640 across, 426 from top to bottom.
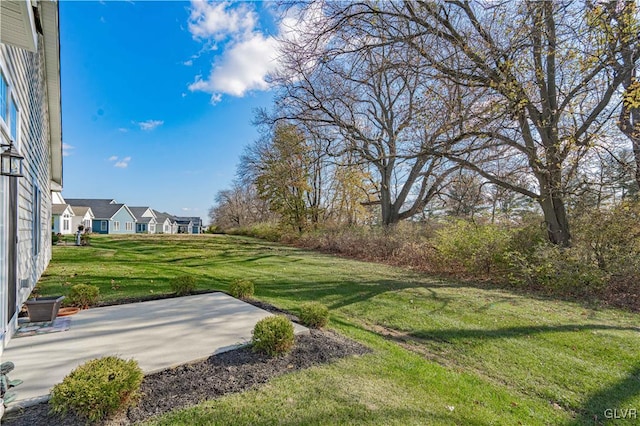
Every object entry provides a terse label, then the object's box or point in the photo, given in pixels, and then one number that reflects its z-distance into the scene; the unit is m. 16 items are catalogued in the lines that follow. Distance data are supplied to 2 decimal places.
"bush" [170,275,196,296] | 6.11
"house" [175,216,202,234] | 64.28
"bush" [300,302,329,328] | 4.41
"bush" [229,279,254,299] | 6.03
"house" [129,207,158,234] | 45.34
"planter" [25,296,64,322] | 4.11
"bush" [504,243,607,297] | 6.79
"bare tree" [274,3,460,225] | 7.61
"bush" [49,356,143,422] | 2.14
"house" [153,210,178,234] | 50.90
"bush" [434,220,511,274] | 8.73
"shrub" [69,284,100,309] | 5.02
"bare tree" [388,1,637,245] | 6.08
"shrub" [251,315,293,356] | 3.37
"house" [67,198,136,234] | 38.22
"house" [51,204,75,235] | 27.16
